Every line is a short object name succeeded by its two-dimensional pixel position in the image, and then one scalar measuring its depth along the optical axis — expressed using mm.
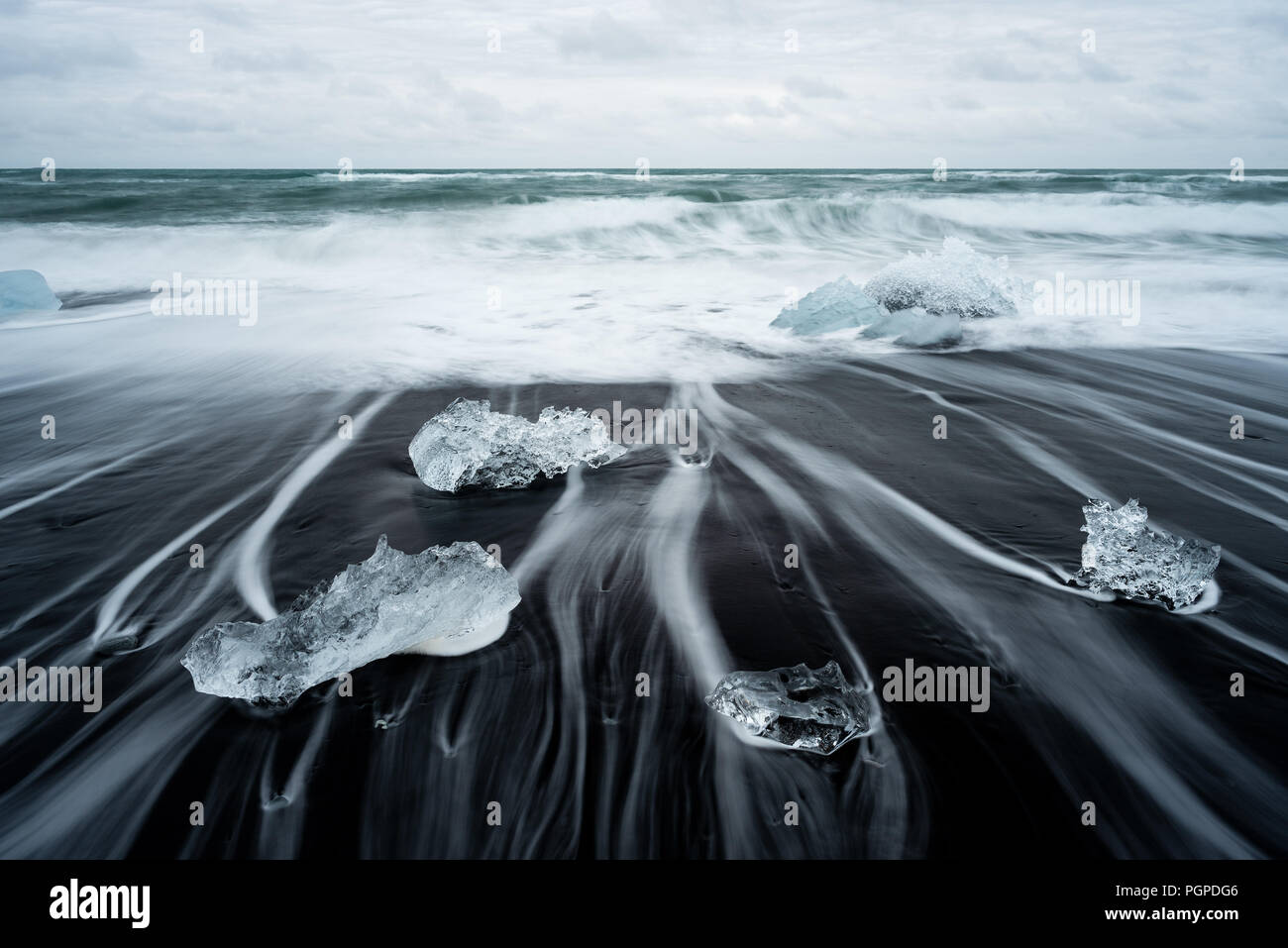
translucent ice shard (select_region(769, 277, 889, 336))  6918
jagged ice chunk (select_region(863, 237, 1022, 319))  7281
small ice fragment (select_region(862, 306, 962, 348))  6523
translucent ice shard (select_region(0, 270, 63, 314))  7691
